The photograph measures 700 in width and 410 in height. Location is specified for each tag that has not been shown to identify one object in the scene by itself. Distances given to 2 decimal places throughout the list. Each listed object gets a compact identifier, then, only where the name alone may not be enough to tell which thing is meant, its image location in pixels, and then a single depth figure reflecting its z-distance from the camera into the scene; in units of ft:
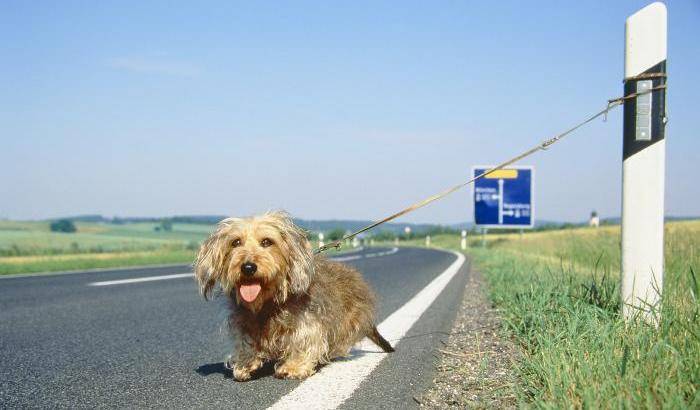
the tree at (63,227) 162.45
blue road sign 82.94
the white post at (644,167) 12.81
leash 13.21
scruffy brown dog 12.17
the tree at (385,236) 235.61
